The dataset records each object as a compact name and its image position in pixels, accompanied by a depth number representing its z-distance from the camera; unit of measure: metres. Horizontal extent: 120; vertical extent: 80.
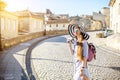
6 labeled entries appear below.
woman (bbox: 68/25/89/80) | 2.29
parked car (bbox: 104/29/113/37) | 13.98
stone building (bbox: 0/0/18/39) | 12.06
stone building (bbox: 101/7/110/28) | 33.03
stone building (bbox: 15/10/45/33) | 17.12
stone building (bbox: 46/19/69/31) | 28.35
